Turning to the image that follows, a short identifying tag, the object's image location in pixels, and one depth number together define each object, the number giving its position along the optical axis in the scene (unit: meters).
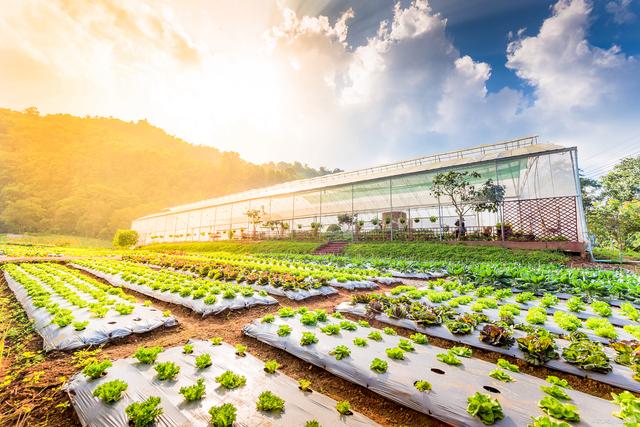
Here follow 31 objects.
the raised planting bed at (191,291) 6.80
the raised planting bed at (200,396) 2.65
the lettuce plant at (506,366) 3.54
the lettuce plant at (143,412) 2.51
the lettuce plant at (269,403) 2.76
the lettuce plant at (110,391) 2.81
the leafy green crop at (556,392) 2.82
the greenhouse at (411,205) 15.29
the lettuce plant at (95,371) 3.23
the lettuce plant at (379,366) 3.49
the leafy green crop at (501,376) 3.21
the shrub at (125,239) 34.22
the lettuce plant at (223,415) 2.49
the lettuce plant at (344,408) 2.77
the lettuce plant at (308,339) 4.39
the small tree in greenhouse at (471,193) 16.70
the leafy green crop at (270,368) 3.55
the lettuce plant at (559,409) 2.49
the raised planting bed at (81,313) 4.79
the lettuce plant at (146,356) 3.63
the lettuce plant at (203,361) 3.58
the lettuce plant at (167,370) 3.27
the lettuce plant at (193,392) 2.88
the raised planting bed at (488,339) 3.53
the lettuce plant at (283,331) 4.76
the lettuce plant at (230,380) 3.13
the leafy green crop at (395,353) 3.73
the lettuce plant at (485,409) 2.56
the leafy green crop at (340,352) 3.91
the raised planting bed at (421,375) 2.67
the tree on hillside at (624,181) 24.33
